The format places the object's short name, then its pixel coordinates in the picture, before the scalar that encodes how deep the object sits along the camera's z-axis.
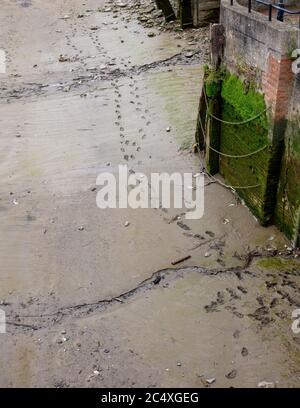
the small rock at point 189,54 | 13.88
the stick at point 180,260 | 7.40
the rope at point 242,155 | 7.34
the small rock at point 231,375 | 5.69
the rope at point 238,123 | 7.25
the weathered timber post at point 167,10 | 15.92
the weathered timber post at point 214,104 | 8.18
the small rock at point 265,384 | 5.57
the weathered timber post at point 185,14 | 15.15
